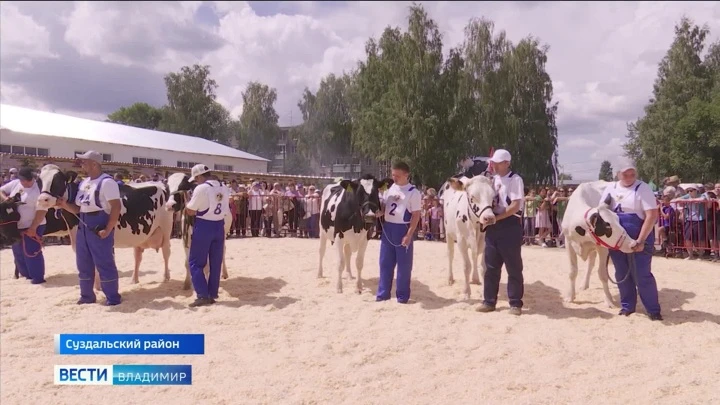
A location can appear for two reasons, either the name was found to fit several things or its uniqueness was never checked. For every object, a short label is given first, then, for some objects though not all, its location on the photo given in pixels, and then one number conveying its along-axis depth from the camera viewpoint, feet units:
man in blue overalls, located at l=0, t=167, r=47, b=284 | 28.60
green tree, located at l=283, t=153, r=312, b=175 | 170.71
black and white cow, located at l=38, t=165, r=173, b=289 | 24.24
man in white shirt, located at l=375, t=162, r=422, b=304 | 23.38
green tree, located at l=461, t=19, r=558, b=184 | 106.42
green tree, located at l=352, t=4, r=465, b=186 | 99.96
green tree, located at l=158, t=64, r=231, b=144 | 163.53
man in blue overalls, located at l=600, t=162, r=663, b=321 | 20.17
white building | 81.10
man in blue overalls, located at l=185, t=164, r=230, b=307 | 22.90
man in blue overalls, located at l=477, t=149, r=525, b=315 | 20.97
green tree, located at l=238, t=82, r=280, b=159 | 171.83
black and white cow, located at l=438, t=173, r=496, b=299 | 21.03
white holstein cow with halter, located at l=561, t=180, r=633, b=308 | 20.77
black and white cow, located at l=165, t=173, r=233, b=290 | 25.24
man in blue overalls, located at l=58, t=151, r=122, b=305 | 22.47
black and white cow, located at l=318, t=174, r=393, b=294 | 24.84
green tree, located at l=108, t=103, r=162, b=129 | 208.54
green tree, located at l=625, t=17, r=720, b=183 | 103.76
